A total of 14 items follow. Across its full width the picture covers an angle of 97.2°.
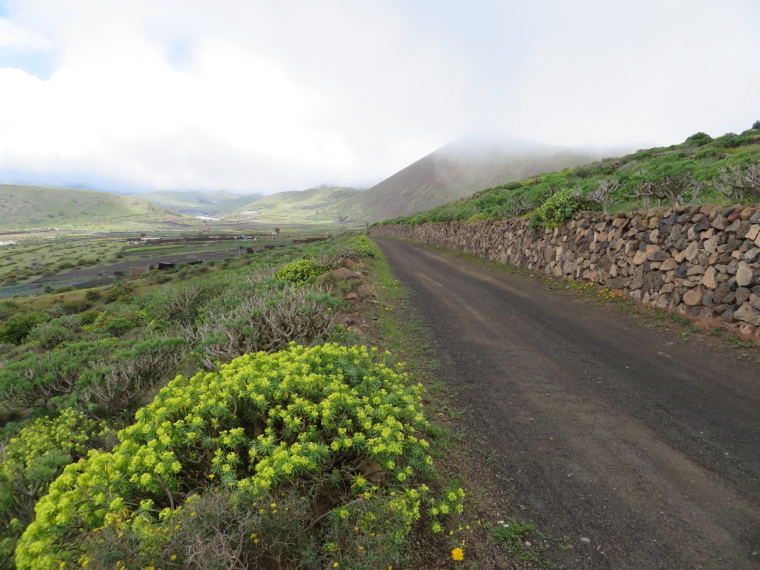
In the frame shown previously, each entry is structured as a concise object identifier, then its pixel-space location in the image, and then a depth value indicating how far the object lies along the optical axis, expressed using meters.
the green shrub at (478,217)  26.79
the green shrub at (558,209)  14.48
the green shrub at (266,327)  5.70
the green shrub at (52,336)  14.10
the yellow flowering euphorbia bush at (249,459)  2.42
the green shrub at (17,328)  19.30
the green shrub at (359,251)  21.73
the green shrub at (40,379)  7.27
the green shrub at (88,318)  19.17
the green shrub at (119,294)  27.47
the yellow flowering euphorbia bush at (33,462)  3.16
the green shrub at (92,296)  29.42
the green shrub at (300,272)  13.29
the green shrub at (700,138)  29.70
